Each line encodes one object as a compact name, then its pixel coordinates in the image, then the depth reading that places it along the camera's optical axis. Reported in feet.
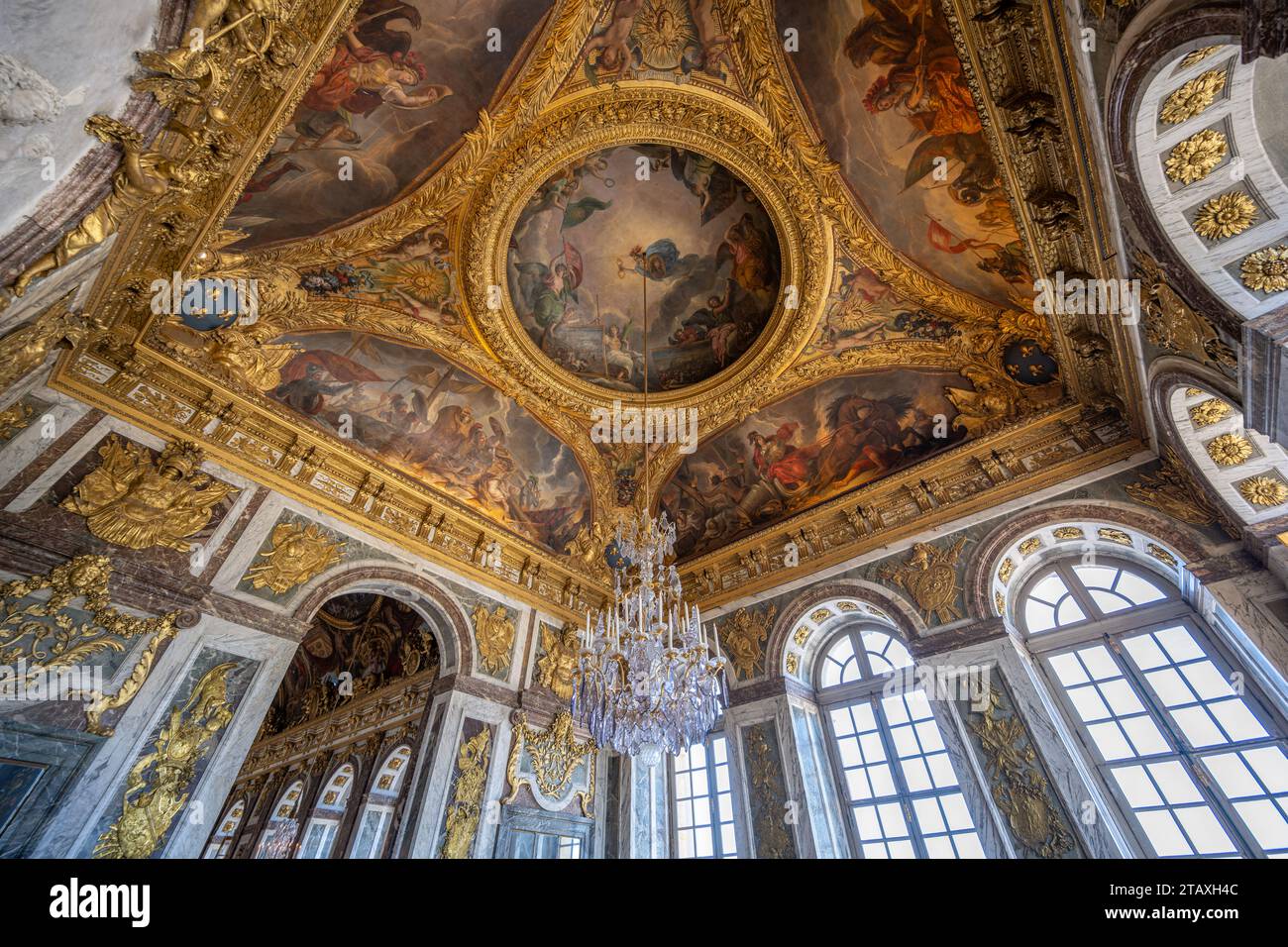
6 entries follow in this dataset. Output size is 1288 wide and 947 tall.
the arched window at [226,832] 36.17
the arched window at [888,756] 21.93
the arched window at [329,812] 31.83
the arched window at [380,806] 27.71
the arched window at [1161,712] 17.22
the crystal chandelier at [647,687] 18.35
